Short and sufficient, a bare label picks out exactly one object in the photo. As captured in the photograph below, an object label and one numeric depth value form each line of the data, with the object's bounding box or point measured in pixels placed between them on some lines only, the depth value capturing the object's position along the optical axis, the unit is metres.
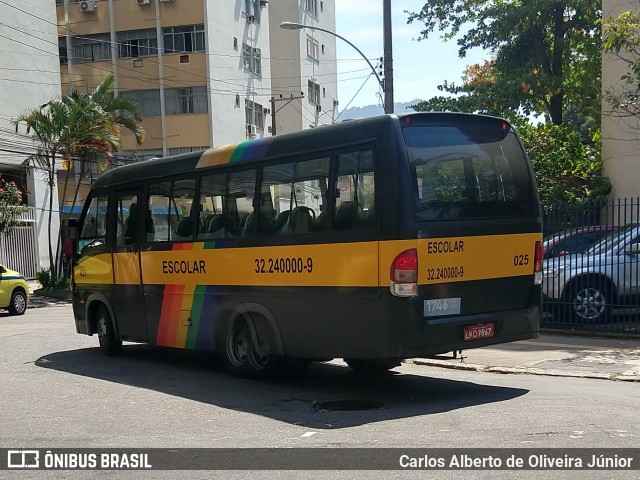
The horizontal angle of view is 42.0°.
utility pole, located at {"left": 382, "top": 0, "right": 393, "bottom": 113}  17.59
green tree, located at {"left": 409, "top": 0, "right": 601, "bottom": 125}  28.89
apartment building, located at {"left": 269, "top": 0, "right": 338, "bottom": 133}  51.75
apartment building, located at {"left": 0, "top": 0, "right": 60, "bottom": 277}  30.52
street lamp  20.12
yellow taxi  22.02
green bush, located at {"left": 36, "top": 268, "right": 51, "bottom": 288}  28.17
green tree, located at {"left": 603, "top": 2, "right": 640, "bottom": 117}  14.37
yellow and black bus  8.27
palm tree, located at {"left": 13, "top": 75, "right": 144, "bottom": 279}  27.23
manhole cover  8.41
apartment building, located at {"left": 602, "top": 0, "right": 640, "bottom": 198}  21.02
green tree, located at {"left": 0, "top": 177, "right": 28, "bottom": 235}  26.97
